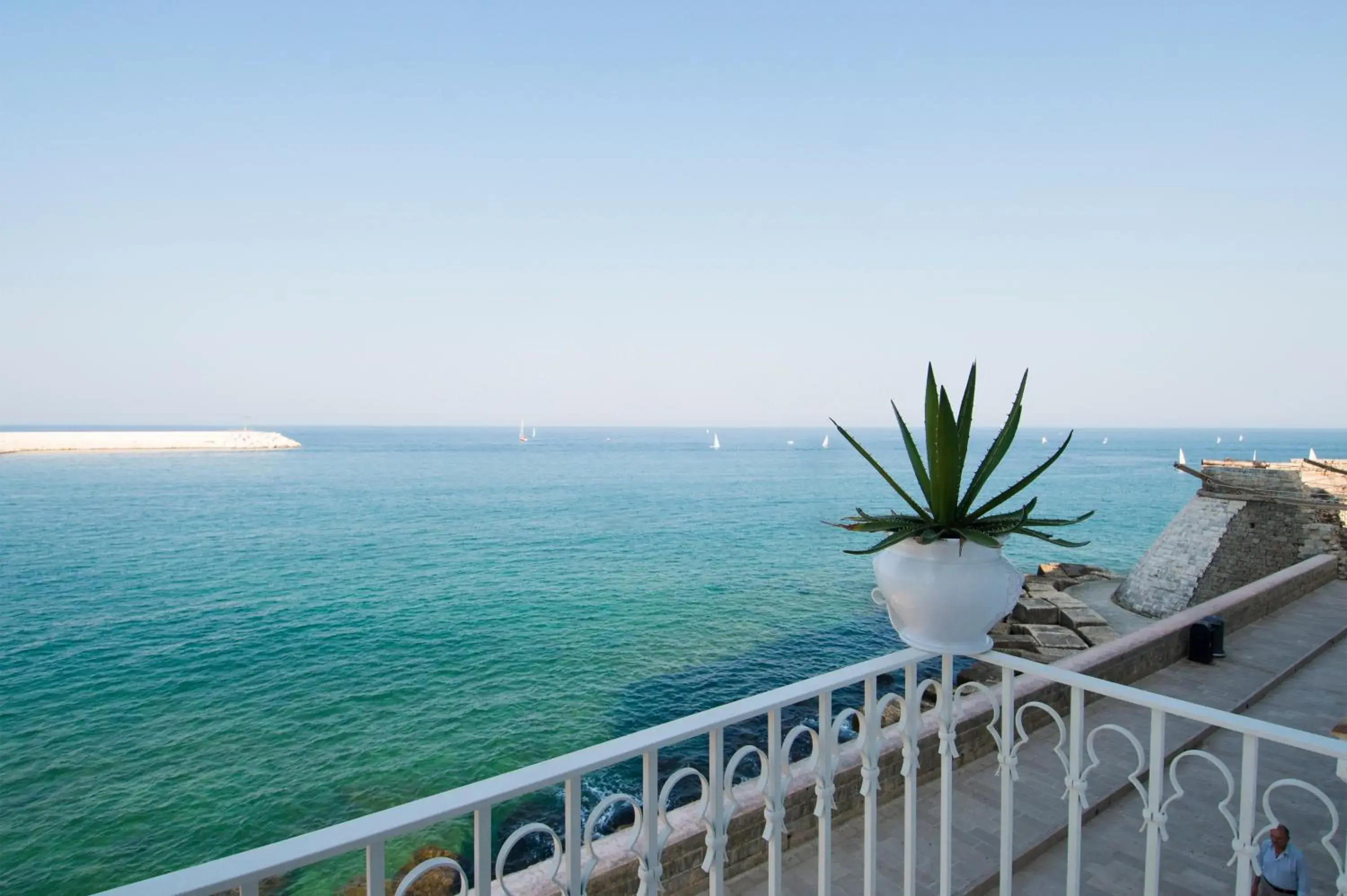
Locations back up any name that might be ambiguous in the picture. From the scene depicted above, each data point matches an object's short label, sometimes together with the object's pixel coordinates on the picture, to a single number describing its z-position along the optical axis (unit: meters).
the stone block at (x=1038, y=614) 18.22
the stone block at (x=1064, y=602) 18.83
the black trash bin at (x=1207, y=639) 7.62
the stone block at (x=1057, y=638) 15.79
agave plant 2.19
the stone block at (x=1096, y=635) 16.55
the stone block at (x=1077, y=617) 17.61
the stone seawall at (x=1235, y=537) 19.52
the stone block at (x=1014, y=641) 16.42
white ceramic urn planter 2.15
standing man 2.62
